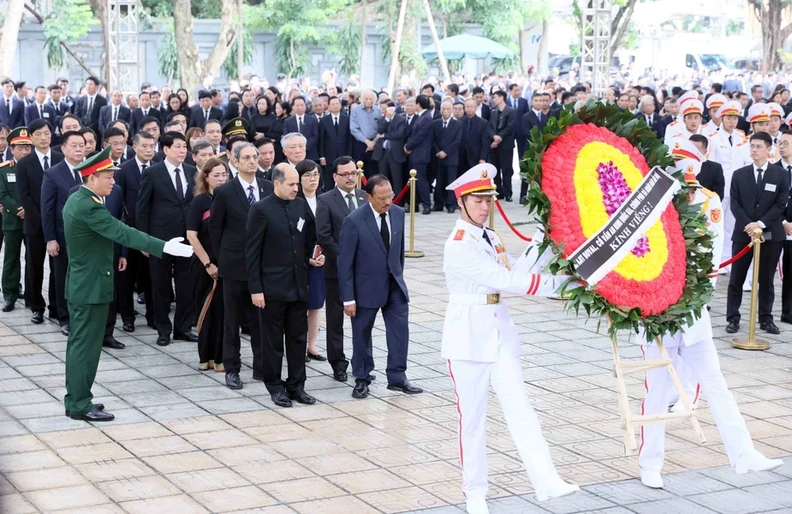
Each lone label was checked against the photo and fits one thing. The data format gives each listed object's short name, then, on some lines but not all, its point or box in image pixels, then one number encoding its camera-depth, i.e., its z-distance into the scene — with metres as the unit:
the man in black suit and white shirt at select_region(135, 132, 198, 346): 10.77
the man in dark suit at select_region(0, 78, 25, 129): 23.27
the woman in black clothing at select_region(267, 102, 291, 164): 19.52
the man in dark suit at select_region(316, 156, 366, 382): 9.56
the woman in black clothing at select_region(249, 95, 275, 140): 19.69
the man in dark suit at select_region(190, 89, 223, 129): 20.02
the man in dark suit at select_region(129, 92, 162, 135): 21.00
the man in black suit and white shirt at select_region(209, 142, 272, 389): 9.37
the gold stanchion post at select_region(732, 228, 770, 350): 10.81
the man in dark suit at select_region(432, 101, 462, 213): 19.98
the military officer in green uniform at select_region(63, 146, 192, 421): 8.23
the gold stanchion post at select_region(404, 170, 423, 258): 15.73
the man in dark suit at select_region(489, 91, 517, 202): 21.11
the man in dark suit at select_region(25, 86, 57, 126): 23.28
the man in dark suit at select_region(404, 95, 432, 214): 19.55
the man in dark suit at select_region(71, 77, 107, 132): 22.91
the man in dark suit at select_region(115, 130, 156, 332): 11.29
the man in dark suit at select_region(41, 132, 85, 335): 10.74
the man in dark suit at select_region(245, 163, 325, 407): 8.75
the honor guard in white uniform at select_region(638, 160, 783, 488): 6.98
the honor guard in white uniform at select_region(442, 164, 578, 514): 6.41
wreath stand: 6.30
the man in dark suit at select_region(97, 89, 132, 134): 21.67
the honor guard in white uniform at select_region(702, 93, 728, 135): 15.02
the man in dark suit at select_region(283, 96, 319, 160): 19.48
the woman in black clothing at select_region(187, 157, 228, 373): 9.83
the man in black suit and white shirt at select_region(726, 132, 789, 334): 11.57
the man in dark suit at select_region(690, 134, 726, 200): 12.54
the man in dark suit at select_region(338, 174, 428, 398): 9.00
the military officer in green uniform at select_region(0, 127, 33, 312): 11.98
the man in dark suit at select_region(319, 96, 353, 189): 19.94
